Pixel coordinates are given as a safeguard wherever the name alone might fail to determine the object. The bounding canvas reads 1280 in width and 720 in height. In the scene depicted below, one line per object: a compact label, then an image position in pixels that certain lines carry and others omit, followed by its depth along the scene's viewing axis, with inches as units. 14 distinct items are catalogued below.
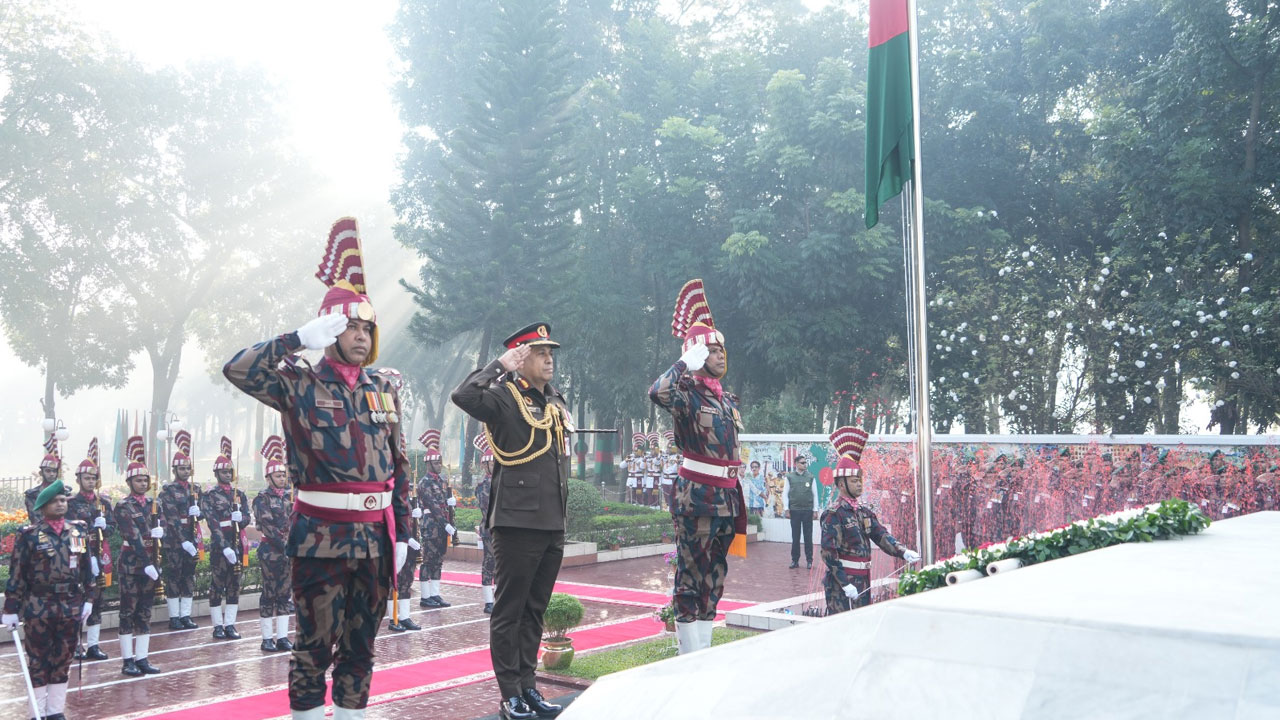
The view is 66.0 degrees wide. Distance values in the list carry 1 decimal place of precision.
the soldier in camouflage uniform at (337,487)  172.4
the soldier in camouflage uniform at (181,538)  408.8
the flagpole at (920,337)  255.1
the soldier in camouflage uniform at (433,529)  475.5
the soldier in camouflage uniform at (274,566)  373.7
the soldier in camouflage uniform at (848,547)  308.8
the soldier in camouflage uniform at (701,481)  245.4
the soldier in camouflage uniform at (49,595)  262.2
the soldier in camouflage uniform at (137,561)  338.0
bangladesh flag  292.2
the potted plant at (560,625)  303.4
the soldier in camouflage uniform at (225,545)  406.6
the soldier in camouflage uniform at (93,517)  361.7
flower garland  201.6
